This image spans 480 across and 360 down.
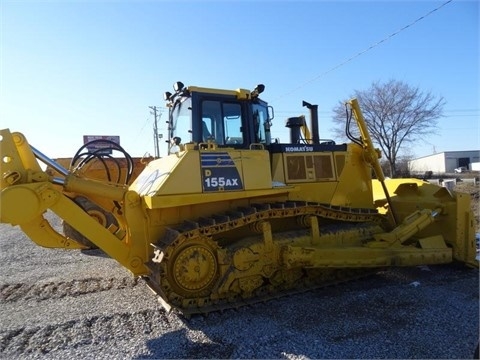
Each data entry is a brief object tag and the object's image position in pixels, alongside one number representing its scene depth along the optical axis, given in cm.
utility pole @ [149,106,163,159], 3155
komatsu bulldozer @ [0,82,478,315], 505
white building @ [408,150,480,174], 6309
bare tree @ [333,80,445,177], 3925
